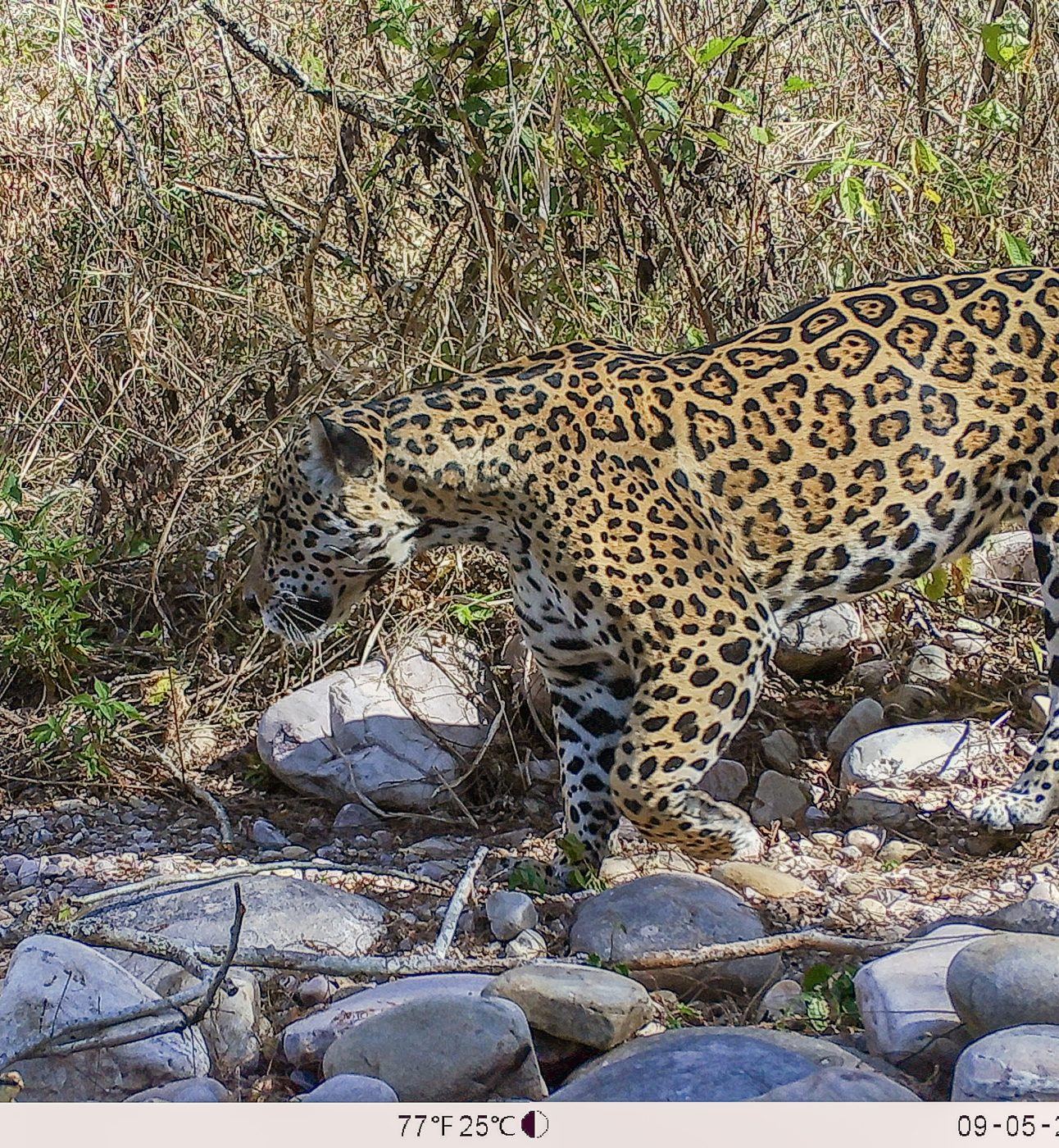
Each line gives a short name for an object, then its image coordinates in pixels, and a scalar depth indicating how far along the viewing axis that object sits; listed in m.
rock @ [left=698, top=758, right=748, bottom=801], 5.38
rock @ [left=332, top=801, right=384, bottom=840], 5.36
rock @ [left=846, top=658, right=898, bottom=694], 5.76
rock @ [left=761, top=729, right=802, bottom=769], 5.47
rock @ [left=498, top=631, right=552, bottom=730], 5.55
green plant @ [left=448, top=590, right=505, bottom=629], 5.66
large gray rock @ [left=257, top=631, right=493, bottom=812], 5.43
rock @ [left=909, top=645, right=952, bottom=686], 5.71
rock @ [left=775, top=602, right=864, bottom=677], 5.75
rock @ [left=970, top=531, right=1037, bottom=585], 5.96
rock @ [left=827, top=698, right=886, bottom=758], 5.53
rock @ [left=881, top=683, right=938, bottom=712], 5.65
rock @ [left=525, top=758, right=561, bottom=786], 5.57
